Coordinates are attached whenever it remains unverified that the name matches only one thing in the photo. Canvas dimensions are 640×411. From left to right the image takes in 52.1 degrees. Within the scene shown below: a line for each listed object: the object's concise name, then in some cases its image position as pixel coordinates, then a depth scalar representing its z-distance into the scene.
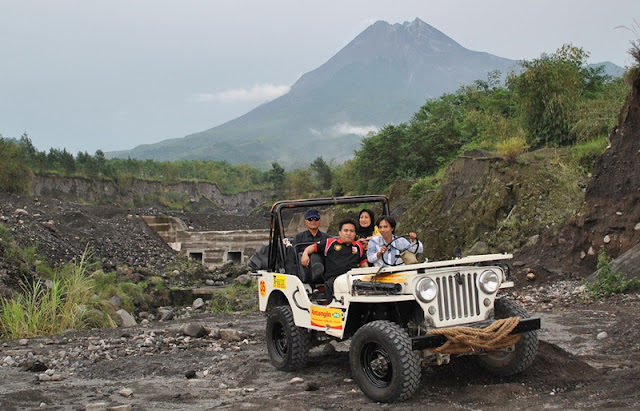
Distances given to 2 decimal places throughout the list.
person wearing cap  7.69
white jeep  5.80
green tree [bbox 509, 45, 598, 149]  23.52
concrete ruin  39.28
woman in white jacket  7.05
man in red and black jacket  7.23
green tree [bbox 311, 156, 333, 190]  75.93
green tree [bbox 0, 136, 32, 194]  45.86
